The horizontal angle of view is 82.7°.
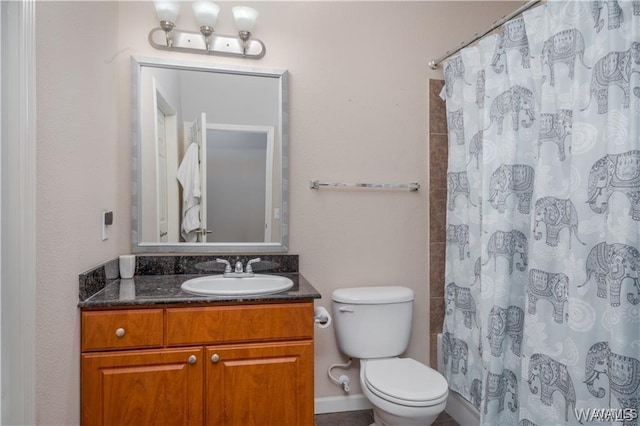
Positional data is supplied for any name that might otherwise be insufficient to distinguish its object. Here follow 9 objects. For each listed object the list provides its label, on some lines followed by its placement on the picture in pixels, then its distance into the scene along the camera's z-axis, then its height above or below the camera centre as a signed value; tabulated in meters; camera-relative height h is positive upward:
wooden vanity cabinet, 1.38 -0.63
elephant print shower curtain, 1.15 -0.04
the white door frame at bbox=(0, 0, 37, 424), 1.02 -0.02
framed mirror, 1.91 +0.27
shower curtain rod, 1.51 +0.85
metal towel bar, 2.07 +0.13
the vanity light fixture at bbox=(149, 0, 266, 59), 1.85 +0.91
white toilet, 1.74 -0.67
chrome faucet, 1.84 -0.32
